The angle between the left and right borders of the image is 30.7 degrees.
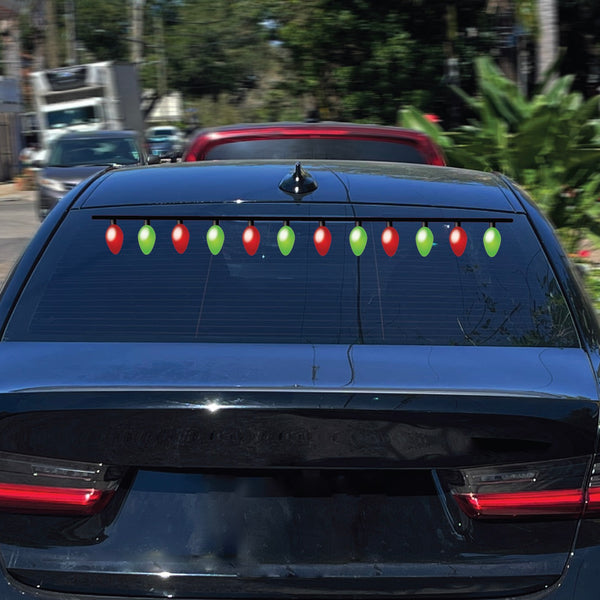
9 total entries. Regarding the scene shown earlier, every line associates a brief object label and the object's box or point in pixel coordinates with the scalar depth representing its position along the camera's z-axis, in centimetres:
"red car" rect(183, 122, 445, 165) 763
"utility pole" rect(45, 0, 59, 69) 4225
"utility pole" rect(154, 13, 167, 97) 5775
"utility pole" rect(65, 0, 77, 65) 4859
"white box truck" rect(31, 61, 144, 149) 3131
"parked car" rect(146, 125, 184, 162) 4128
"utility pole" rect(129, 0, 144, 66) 5136
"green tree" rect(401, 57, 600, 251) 959
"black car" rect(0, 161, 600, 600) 231
